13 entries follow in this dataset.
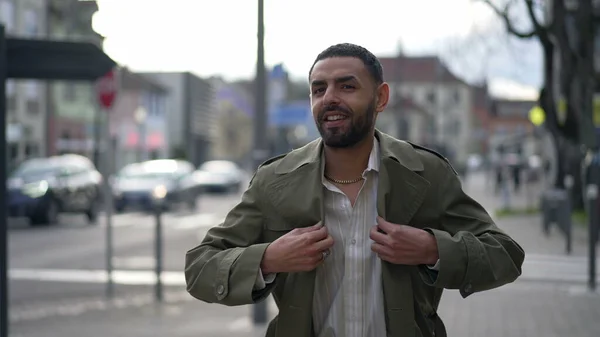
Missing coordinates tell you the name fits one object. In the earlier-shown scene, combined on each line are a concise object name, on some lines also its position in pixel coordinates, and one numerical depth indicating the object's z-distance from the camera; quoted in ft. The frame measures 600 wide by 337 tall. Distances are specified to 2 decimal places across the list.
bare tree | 70.08
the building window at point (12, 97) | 135.64
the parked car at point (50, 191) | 79.41
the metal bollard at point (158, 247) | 36.24
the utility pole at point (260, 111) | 30.55
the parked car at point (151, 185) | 101.96
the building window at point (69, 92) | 169.41
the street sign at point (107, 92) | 40.55
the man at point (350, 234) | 9.10
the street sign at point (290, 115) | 55.00
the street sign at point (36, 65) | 17.33
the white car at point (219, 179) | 158.61
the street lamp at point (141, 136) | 144.36
